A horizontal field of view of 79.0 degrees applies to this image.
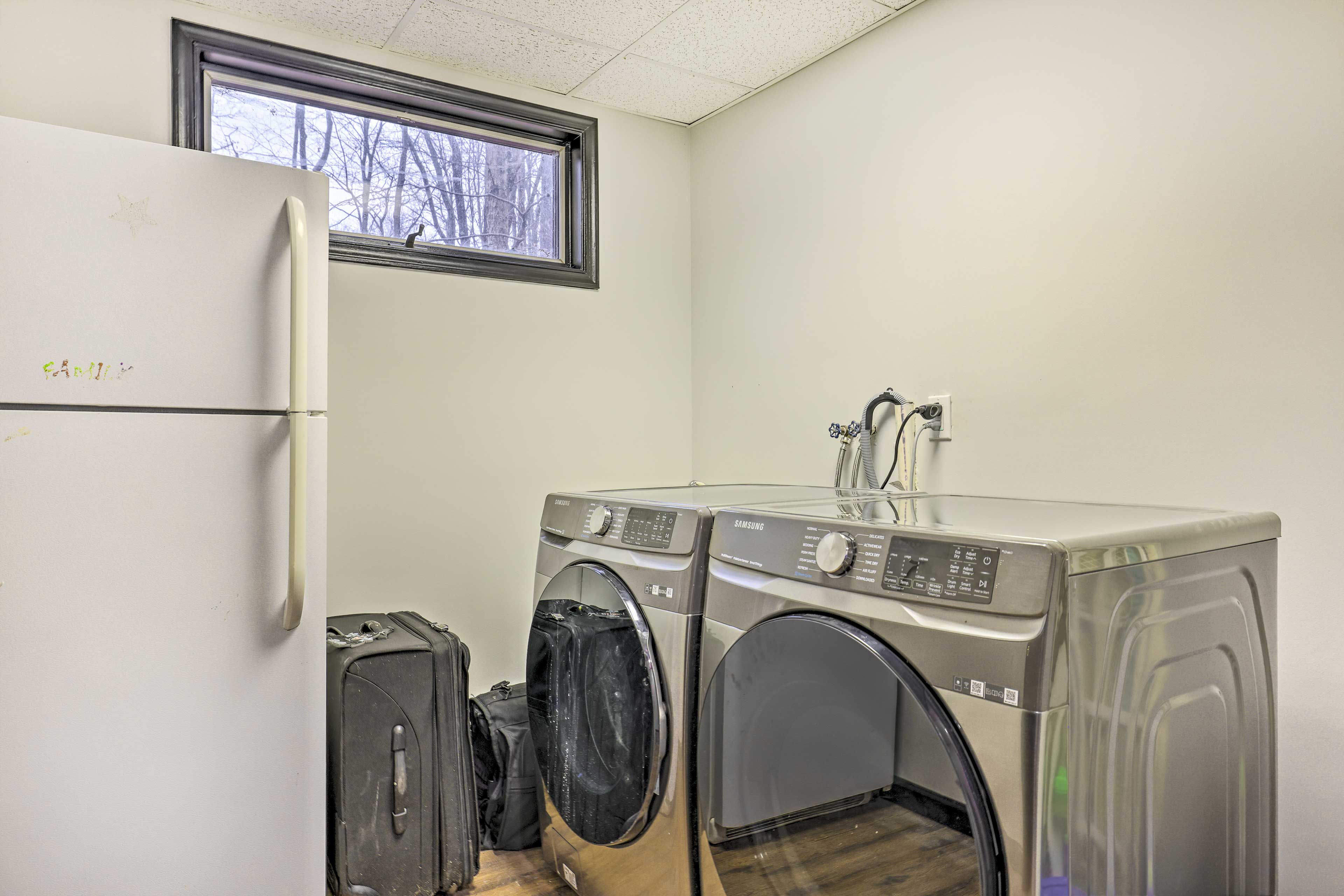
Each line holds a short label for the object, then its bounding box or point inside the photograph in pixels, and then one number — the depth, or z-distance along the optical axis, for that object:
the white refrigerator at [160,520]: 1.31
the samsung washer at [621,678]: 1.50
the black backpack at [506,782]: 2.13
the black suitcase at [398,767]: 1.80
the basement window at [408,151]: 2.19
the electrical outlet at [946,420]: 2.01
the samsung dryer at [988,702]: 0.96
